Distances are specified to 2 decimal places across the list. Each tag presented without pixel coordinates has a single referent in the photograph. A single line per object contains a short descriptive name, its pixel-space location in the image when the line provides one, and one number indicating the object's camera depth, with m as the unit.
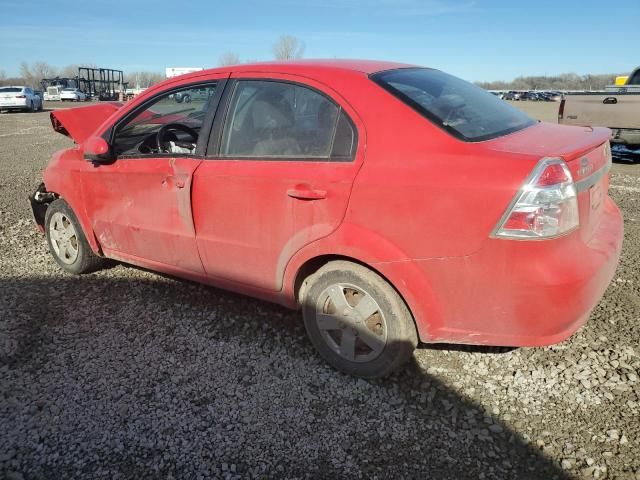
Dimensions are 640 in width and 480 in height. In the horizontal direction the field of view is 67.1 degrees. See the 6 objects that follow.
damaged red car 2.17
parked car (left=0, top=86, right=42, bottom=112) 29.33
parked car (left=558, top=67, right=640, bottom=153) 8.62
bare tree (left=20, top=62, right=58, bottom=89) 115.62
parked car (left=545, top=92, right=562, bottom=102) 62.44
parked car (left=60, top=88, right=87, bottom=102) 48.16
